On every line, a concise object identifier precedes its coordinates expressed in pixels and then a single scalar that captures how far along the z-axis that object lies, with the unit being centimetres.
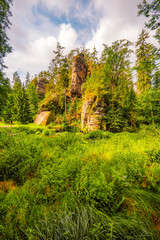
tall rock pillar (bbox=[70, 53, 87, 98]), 1859
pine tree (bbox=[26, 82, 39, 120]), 2334
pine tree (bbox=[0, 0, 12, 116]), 808
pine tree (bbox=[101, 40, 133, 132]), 1102
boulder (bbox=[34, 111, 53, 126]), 1586
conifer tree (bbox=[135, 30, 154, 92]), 1359
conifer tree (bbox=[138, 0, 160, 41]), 460
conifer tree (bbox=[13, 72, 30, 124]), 1950
